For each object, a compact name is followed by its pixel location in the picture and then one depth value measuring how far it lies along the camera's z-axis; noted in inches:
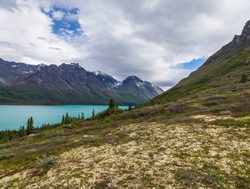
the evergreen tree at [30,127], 4031.2
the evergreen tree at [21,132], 4055.6
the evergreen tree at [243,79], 3374.0
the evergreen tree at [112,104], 3827.8
